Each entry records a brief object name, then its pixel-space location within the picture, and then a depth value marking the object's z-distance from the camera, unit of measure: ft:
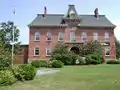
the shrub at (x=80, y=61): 53.88
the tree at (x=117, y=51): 80.42
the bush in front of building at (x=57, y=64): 43.54
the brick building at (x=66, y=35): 64.26
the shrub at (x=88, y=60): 54.06
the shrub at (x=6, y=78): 22.11
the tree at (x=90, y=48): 59.66
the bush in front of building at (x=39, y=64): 47.57
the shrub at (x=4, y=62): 29.23
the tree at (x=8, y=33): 70.32
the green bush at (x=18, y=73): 24.57
